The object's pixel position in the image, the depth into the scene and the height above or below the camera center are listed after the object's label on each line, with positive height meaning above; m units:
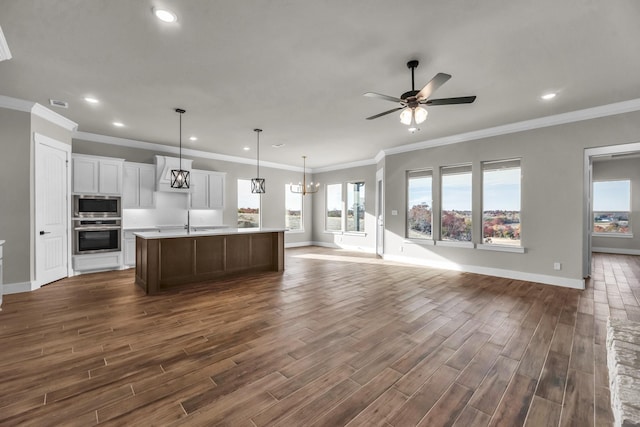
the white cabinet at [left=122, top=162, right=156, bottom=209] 6.34 +0.59
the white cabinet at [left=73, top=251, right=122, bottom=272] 5.58 -1.04
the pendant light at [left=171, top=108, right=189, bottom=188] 4.59 +0.69
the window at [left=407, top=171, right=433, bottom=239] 6.82 +0.18
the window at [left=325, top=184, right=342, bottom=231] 9.91 +0.12
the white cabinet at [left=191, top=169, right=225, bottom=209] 7.34 +0.58
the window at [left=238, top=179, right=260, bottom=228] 8.64 +0.16
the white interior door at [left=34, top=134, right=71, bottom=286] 4.63 +0.01
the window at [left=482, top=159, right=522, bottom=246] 5.50 +0.19
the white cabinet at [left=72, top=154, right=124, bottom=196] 5.58 +0.74
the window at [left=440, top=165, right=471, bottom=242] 6.15 +0.17
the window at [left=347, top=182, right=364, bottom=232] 9.37 +0.18
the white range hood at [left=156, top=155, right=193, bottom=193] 6.65 +0.95
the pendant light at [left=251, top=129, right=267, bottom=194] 5.91 +0.56
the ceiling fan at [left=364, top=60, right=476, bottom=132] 2.87 +1.19
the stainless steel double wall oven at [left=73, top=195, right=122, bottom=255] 5.58 -0.27
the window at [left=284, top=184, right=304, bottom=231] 9.98 +0.01
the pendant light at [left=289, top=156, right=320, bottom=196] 9.33 +0.91
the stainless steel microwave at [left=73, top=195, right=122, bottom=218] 5.58 +0.09
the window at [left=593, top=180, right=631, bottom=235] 8.19 +0.16
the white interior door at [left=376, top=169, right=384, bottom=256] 8.33 -0.14
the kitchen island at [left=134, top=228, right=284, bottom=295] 4.50 -0.82
